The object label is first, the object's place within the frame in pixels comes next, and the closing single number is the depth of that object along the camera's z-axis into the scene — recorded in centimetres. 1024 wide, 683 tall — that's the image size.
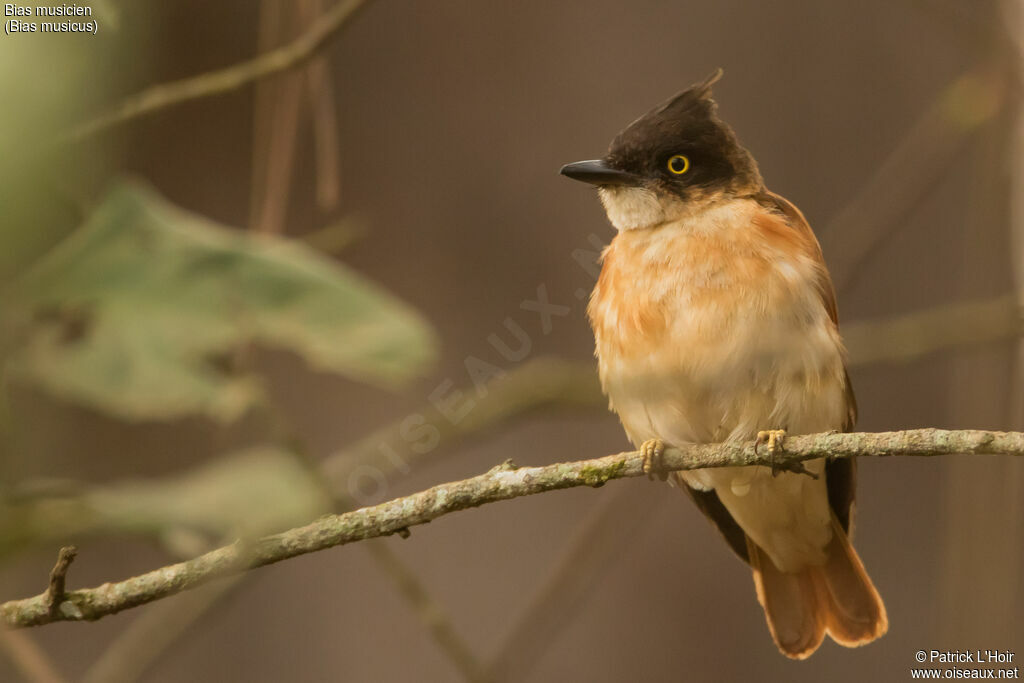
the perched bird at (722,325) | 611
